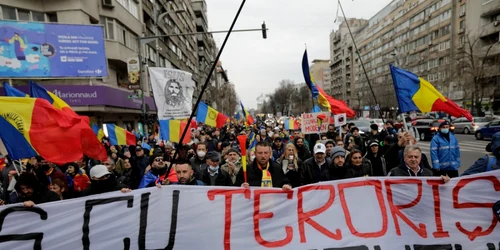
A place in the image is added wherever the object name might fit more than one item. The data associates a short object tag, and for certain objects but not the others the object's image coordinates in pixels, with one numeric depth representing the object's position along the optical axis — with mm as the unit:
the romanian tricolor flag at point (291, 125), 15875
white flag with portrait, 5824
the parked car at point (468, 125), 20662
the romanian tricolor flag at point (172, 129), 6289
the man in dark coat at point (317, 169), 4203
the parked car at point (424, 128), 18656
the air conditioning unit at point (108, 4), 17191
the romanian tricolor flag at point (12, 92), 4793
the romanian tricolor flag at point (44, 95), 4945
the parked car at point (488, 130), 16103
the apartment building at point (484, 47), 28234
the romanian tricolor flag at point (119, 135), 7734
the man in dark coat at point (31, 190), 3121
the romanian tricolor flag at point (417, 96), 5023
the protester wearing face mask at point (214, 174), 4074
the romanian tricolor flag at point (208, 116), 9773
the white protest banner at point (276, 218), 2863
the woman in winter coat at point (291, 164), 4508
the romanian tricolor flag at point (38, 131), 3771
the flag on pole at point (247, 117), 16103
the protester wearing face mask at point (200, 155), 5688
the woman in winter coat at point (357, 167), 4133
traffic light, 11909
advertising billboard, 10648
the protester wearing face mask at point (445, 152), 5348
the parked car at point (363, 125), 20016
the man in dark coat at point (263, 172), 3443
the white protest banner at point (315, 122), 8992
